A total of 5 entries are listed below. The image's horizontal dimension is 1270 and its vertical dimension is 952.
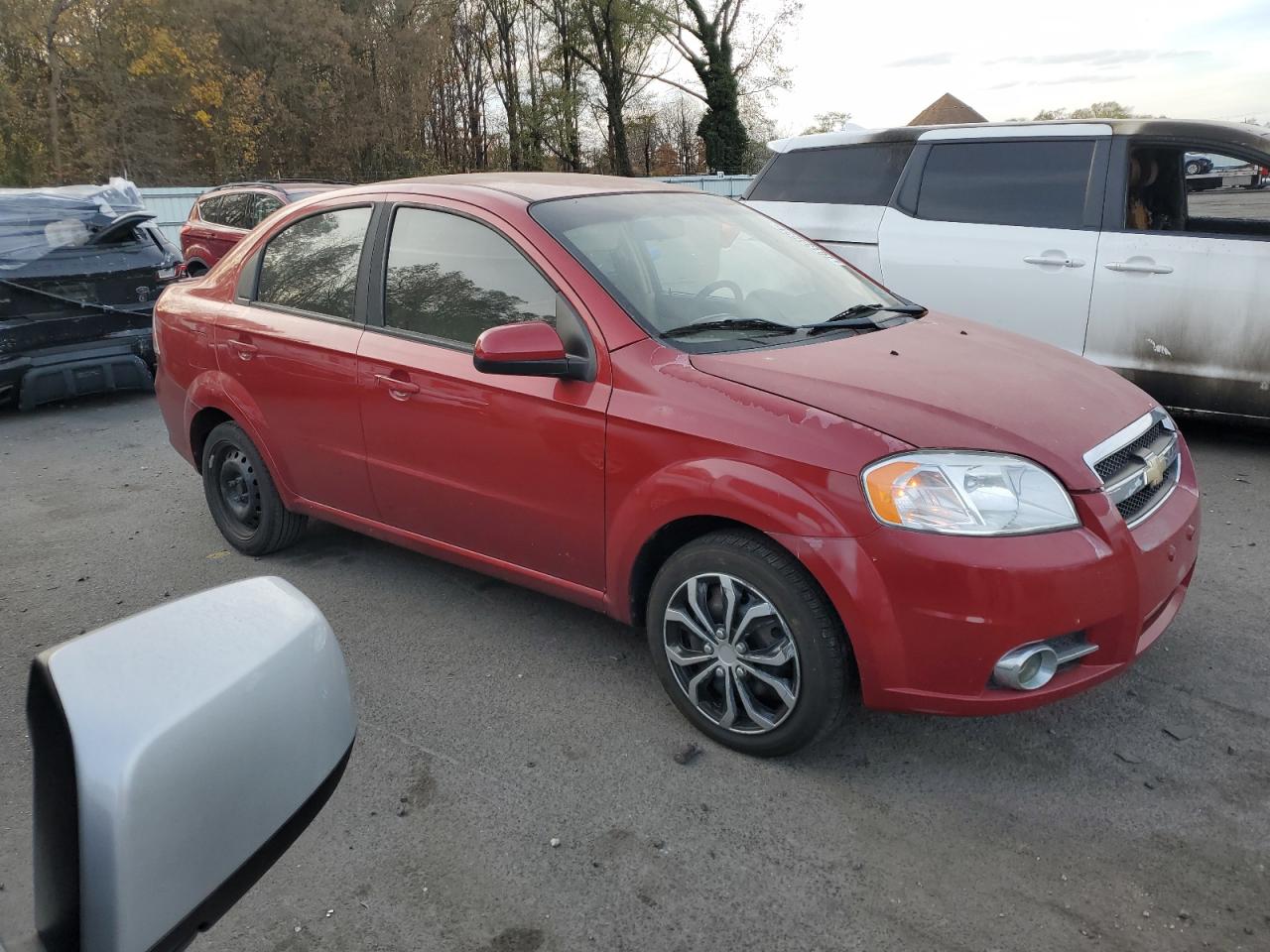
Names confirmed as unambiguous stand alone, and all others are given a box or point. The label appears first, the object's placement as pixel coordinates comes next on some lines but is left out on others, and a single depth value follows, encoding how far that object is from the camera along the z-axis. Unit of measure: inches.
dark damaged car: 295.7
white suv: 217.8
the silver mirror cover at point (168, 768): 38.6
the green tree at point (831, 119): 1666.3
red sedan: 103.5
